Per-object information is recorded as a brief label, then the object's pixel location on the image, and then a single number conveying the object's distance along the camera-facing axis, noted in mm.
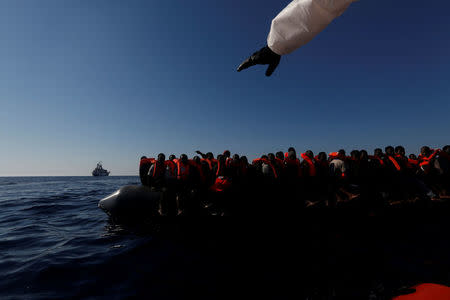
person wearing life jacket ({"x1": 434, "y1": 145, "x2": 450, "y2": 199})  8056
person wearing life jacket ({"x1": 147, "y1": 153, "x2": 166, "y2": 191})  7836
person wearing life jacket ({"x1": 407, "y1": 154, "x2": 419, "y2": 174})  8391
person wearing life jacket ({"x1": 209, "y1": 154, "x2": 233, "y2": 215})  6945
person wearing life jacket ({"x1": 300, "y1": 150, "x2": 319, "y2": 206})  7332
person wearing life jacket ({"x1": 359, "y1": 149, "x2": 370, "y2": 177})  7282
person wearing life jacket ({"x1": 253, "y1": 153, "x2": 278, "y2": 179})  7238
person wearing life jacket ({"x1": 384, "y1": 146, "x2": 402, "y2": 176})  7651
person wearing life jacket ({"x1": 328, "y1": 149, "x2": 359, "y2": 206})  7145
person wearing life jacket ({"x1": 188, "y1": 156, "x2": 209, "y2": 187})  7613
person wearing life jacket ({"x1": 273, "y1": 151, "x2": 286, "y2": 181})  7359
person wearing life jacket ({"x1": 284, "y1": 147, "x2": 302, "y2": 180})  7405
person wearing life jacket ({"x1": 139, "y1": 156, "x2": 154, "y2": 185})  8477
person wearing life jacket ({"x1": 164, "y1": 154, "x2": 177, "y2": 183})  7703
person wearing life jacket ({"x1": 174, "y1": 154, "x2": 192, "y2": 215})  7105
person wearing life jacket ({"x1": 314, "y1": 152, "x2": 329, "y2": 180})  7605
